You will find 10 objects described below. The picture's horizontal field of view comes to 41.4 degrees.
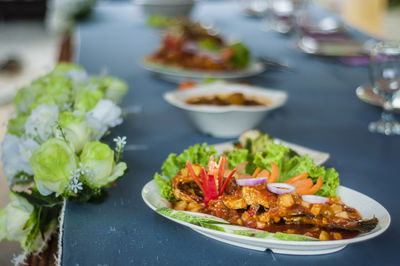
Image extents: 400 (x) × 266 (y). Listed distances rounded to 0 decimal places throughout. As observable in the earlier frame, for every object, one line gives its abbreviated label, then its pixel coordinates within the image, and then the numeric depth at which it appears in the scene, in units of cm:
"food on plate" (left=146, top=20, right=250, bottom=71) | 185
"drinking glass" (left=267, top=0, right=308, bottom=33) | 257
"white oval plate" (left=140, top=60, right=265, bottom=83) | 176
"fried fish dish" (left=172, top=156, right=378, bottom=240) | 78
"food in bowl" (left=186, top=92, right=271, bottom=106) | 134
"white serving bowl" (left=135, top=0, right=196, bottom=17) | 295
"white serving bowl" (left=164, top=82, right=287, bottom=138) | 125
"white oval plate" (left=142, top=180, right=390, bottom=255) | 72
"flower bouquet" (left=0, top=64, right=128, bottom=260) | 89
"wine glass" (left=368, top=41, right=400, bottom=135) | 125
